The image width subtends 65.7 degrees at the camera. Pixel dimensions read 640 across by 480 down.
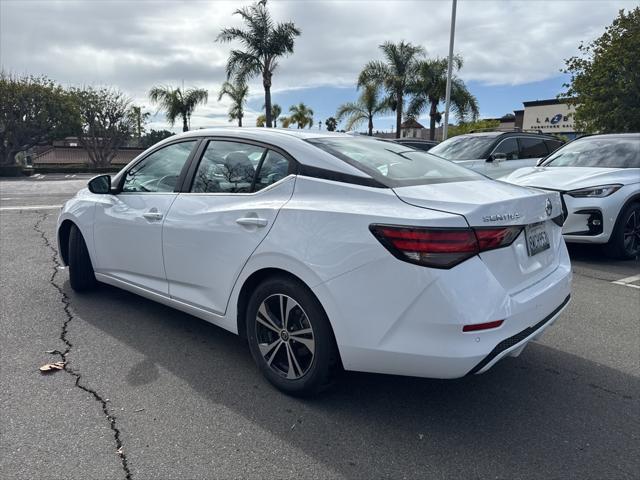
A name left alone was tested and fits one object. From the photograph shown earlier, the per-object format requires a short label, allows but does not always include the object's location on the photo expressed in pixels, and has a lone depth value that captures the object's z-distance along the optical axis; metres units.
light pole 21.81
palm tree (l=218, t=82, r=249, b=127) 35.66
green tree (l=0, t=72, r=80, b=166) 33.66
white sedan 2.34
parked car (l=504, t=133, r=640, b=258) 6.15
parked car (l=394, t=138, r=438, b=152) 13.59
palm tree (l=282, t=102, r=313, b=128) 48.75
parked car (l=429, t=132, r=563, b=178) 9.47
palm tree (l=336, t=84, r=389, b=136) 29.53
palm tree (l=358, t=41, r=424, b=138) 27.50
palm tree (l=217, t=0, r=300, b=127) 26.52
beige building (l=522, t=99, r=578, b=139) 48.38
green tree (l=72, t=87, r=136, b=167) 39.44
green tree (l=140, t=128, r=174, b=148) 52.31
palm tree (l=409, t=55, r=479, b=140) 26.98
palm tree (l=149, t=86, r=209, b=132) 39.72
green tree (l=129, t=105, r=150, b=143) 42.05
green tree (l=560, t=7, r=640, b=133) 18.94
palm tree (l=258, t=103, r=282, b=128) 45.21
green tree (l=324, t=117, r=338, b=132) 43.72
